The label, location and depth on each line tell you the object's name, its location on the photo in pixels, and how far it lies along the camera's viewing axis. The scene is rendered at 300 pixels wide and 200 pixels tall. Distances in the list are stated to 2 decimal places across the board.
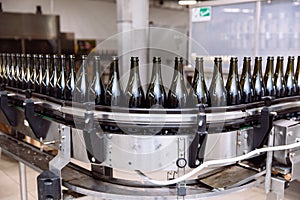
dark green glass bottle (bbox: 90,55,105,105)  1.24
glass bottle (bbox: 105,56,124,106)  1.23
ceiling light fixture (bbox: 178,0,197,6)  4.21
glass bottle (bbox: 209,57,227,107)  1.23
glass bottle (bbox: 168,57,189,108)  1.21
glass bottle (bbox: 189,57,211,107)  1.21
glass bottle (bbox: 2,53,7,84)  1.91
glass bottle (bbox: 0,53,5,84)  1.99
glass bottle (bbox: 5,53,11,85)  1.86
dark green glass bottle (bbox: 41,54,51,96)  1.48
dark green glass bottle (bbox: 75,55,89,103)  1.24
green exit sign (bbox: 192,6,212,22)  3.45
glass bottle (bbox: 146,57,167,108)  1.21
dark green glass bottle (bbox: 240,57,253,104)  1.32
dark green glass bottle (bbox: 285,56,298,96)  1.46
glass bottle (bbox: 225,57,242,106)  1.27
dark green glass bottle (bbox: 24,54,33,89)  1.64
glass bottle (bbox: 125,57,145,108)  1.21
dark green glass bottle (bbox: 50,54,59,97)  1.43
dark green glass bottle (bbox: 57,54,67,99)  1.37
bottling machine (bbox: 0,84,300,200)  1.09
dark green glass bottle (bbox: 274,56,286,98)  1.44
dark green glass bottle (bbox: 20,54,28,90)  1.68
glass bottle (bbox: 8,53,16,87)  1.81
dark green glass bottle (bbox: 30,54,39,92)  1.58
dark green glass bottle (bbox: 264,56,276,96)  1.41
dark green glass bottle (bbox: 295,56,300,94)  1.50
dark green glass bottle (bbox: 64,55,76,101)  1.31
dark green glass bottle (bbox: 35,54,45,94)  1.52
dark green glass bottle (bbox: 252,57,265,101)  1.36
